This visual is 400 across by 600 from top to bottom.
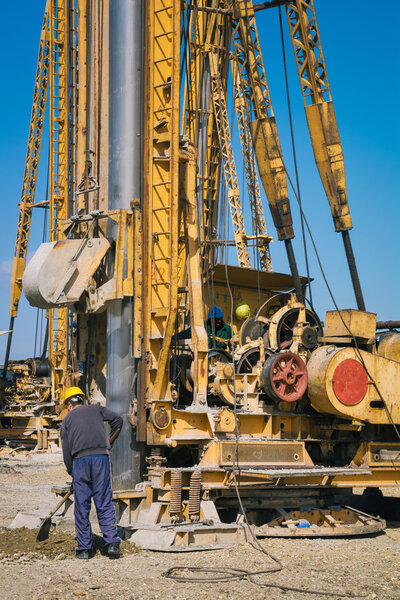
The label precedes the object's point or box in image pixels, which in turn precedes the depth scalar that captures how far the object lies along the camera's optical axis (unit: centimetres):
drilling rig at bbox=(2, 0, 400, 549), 963
